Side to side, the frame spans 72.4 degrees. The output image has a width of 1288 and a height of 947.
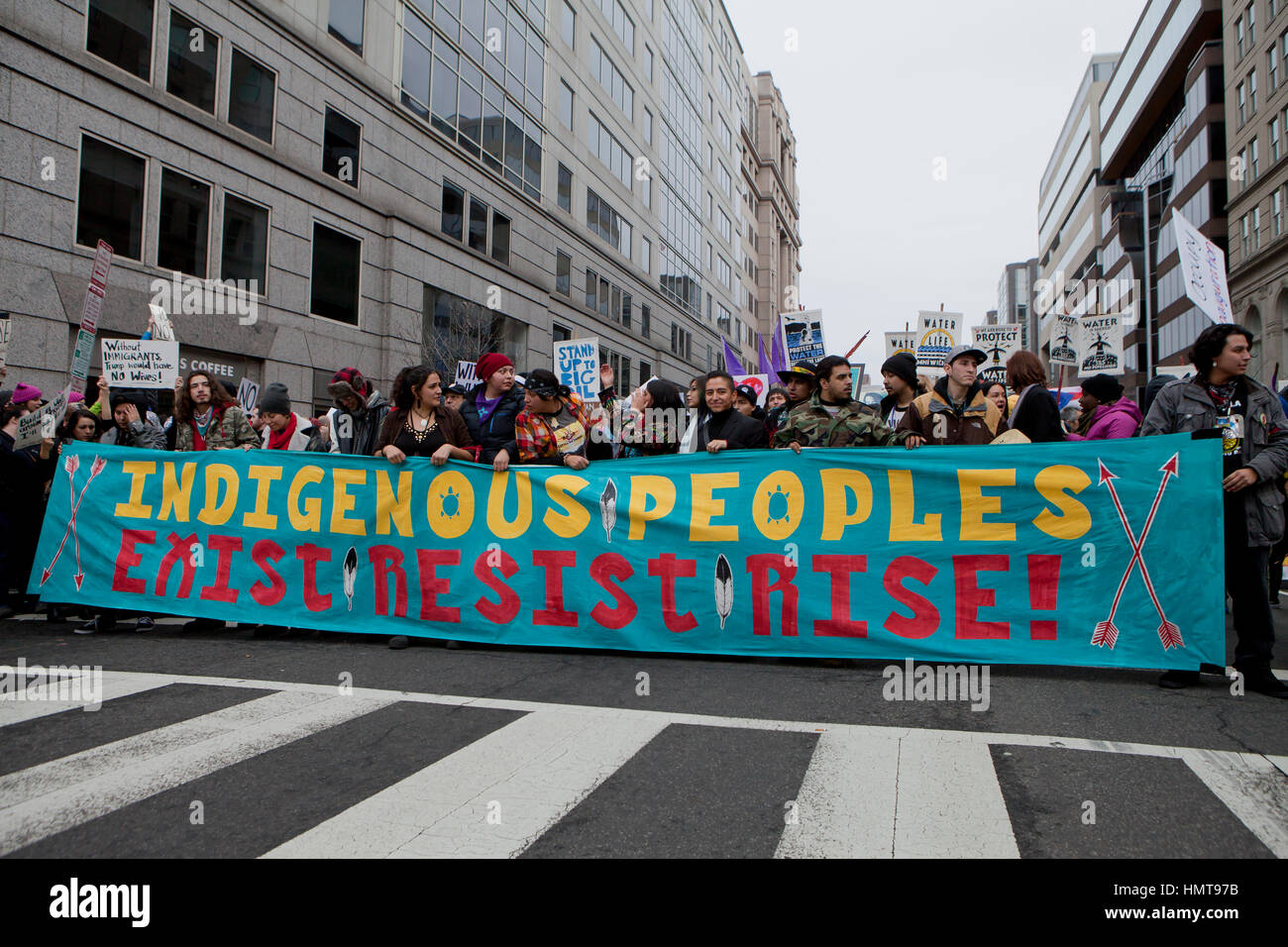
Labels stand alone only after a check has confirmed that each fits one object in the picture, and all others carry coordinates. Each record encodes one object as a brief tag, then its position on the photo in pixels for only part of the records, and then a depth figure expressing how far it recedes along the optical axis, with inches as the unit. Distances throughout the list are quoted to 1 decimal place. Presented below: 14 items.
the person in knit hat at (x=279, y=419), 327.3
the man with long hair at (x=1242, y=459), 195.6
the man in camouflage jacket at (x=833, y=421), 246.7
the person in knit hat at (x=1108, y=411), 289.3
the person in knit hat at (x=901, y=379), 279.3
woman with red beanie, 279.1
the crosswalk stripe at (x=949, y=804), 108.8
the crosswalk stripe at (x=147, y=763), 121.1
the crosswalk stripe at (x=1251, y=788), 115.9
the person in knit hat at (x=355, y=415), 294.2
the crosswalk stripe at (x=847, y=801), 109.1
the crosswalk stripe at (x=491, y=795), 109.4
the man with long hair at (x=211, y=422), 296.4
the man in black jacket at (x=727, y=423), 267.6
